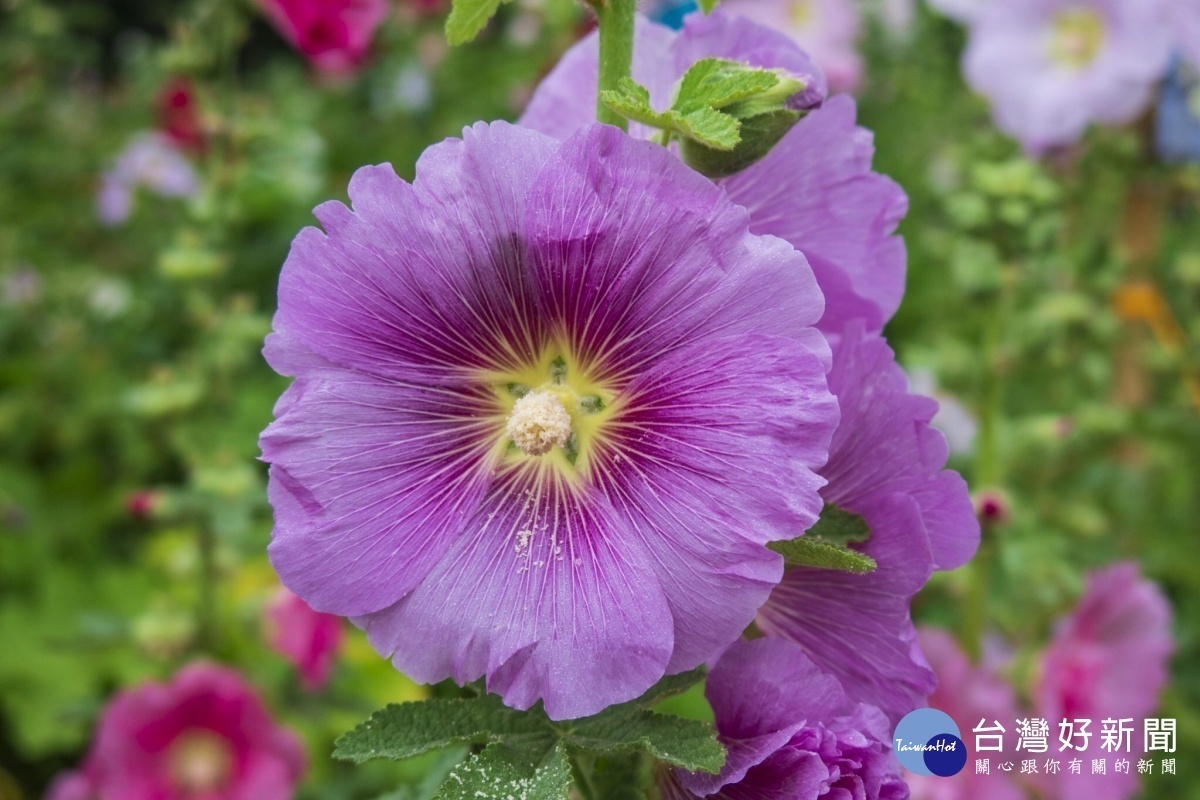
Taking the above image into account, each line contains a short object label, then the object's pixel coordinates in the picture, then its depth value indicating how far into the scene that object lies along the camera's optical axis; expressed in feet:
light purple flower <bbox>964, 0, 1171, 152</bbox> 3.90
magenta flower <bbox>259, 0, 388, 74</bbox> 4.00
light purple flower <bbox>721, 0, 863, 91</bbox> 4.60
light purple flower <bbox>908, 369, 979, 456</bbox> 3.96
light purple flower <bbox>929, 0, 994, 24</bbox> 4.05
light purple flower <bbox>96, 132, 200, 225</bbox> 4.91
